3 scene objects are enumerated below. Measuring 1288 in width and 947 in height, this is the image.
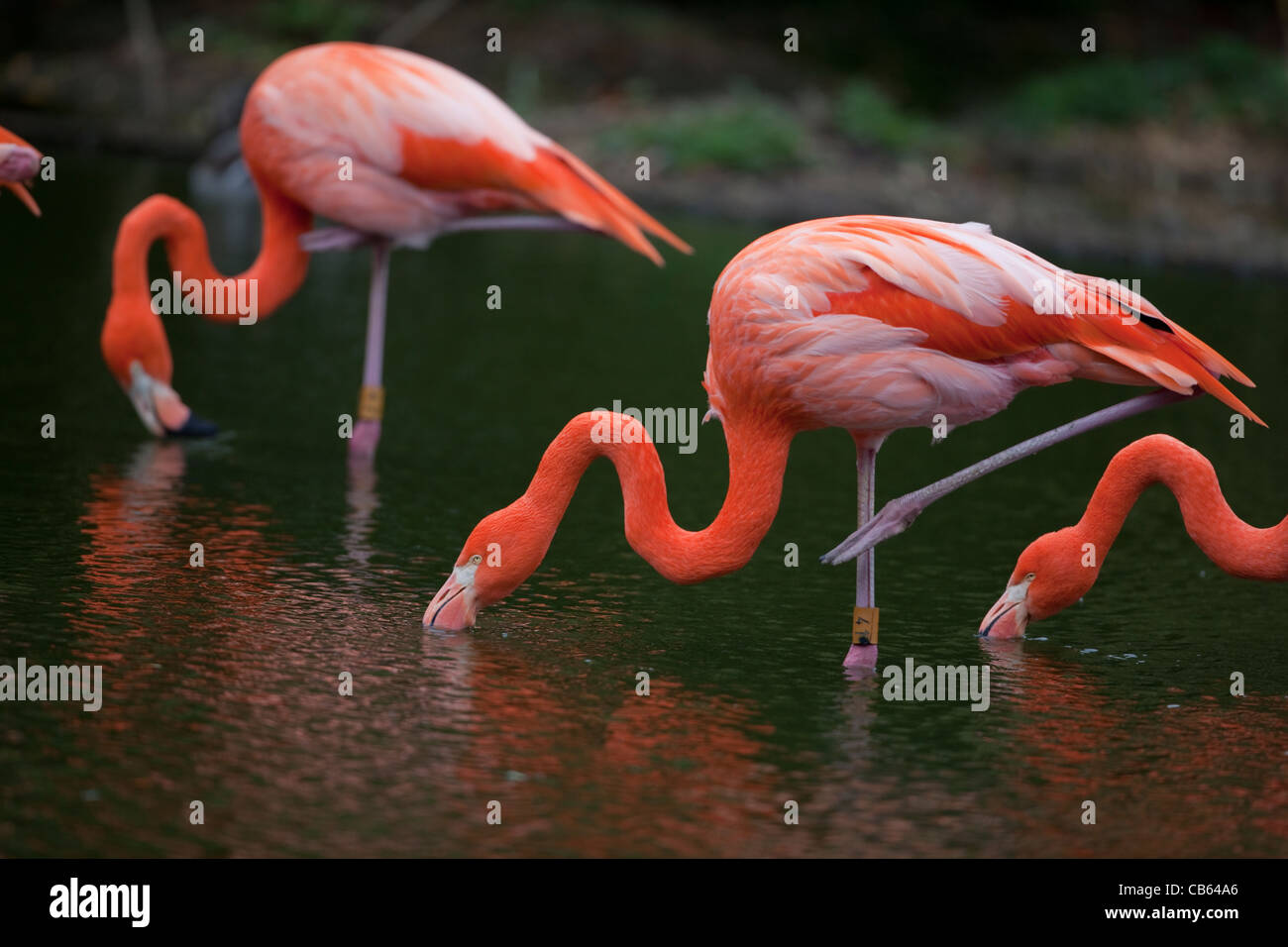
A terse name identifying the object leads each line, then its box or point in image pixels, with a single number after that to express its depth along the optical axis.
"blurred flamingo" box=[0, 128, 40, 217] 6.85
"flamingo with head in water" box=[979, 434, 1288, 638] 5.83
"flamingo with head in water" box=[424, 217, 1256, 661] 5.65
